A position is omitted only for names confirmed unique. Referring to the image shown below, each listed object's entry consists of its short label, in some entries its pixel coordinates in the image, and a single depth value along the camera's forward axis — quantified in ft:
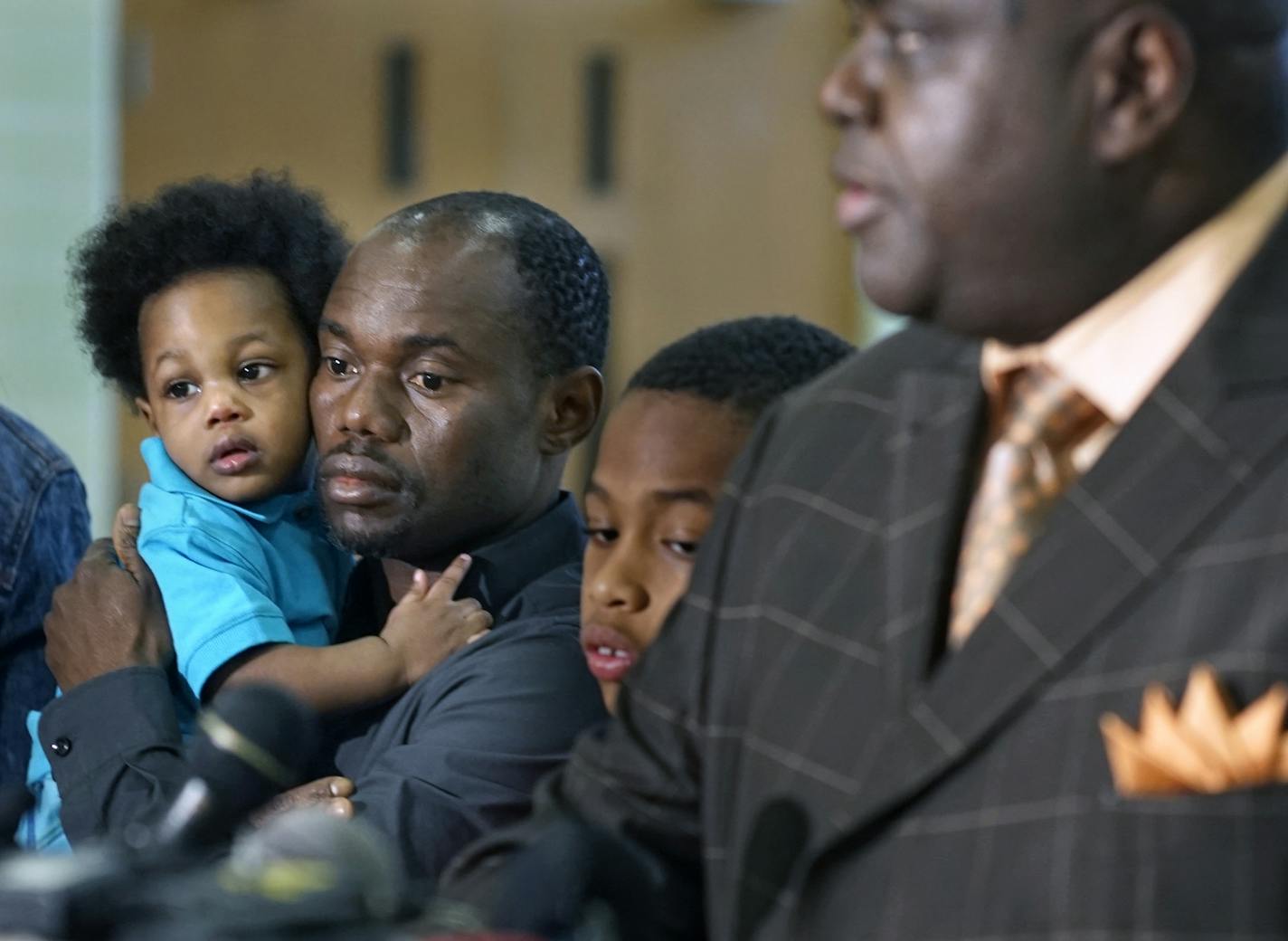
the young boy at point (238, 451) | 13.53
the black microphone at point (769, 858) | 11.96
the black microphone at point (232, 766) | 11.76
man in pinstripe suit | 11.64
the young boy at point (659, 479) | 12.86
